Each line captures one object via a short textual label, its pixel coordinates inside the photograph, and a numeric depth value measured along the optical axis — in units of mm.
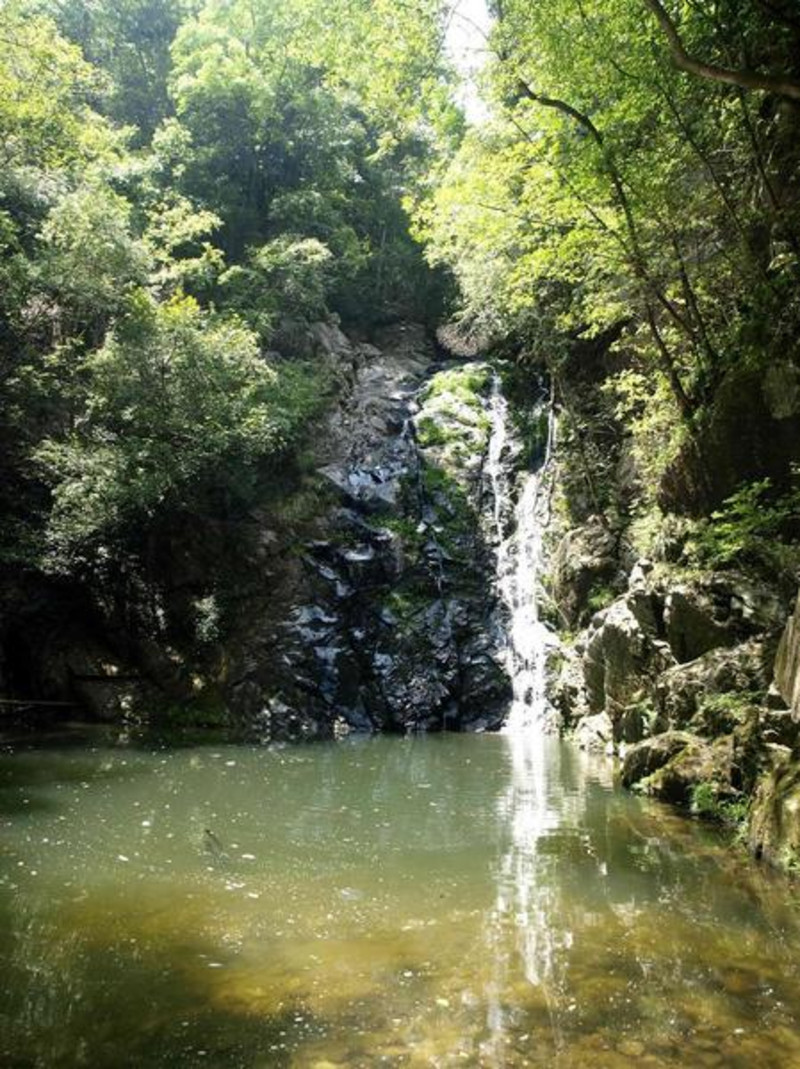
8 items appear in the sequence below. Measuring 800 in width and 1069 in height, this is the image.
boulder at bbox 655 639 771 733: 8992
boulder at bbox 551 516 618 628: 16266
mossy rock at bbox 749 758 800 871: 6320
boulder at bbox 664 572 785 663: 9617
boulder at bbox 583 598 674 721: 11523
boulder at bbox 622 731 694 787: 9266
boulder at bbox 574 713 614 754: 13348
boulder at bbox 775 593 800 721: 7215
